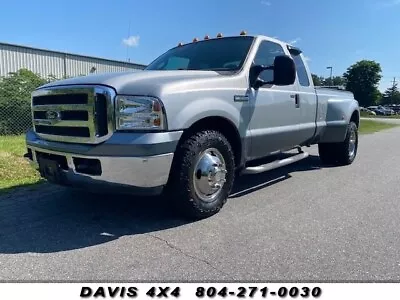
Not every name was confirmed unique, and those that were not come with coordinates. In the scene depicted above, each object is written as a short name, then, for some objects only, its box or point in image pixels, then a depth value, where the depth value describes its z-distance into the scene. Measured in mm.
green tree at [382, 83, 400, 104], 105012
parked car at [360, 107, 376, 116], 60659
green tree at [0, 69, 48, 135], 10219
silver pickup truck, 3363
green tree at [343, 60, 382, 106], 67938
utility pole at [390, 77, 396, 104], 105500
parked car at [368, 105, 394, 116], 69300
